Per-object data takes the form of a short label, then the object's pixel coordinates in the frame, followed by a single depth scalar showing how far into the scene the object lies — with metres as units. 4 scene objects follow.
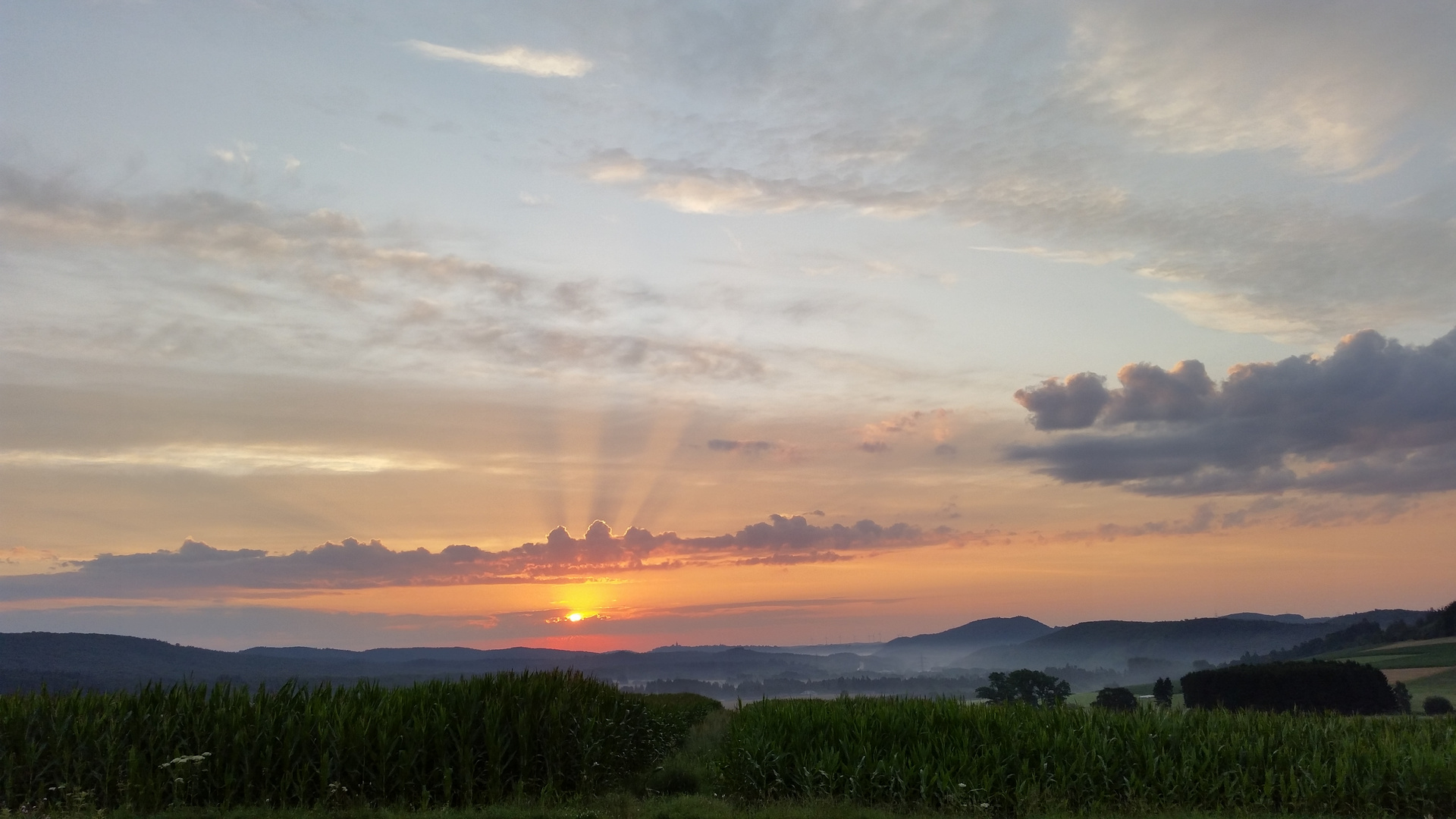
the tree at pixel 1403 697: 139.62
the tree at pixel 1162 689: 133.68
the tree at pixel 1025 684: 140.62
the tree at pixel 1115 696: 148.25
